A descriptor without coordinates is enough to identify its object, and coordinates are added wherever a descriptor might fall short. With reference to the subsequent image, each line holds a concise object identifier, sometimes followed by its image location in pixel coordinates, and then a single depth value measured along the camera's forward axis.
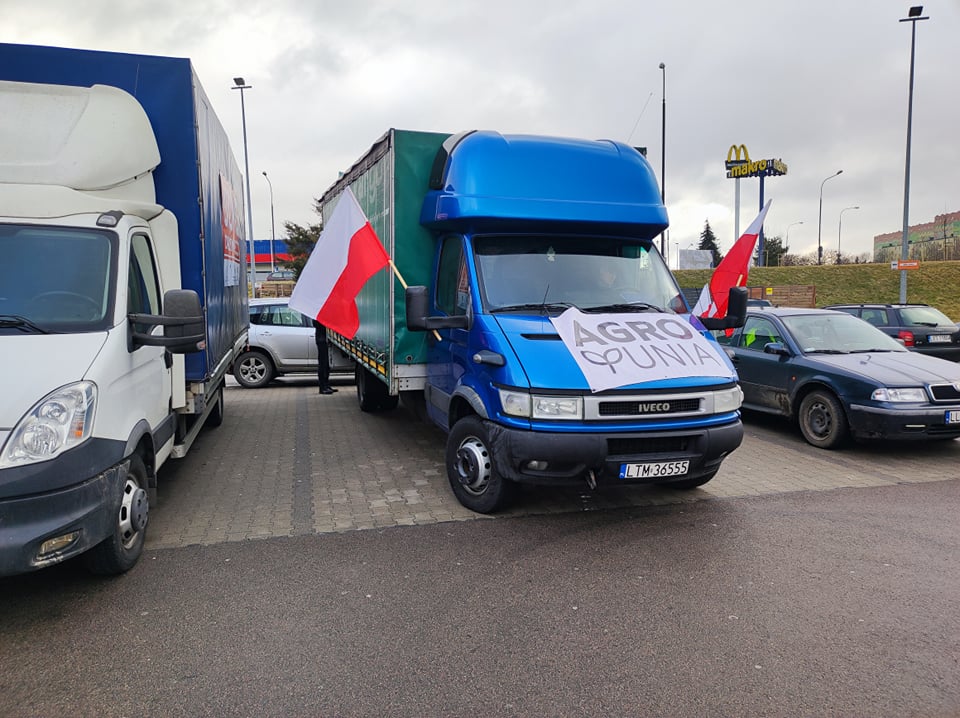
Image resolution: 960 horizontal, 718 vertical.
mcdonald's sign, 46.66
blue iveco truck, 4.86
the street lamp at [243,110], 31.03
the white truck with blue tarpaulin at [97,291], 3.46
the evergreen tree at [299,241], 41.16
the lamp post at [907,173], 22.88
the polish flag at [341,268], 6.32
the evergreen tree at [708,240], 90.88
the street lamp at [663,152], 27.54
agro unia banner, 4.88
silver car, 13.55
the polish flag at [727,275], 7.59
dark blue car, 7.23
